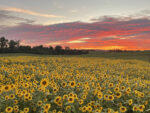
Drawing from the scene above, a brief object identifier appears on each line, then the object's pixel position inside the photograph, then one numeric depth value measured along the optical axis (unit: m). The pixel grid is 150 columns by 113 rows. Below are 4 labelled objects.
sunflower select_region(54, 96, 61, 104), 4.38
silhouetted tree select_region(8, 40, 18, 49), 71.03
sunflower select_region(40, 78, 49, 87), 5.30
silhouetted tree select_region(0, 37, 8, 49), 70.25
